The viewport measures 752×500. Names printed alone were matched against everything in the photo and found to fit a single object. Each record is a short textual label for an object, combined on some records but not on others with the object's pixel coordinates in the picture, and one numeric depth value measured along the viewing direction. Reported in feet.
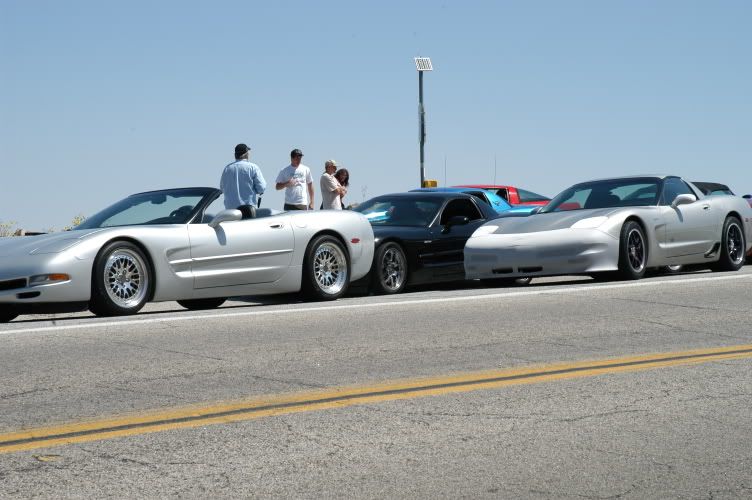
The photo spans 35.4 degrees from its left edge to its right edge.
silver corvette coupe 45.11
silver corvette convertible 33.47
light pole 107.34
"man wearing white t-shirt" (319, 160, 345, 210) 59.57
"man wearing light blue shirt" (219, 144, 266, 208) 47.19
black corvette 46.96
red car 82.23
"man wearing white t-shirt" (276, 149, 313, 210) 55.06
